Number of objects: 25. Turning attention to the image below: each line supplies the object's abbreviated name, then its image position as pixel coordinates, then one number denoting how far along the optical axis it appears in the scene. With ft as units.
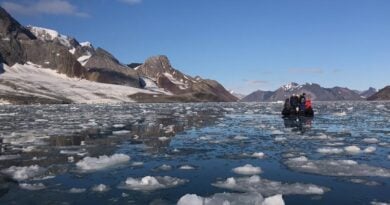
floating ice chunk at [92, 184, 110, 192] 32.78
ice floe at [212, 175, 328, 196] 31.99
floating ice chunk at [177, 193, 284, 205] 27.68
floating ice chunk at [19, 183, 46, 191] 33.55
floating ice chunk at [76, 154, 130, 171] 42.32
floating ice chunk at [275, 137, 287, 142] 64.54
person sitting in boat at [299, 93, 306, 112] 129.94
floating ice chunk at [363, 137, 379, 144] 61.26
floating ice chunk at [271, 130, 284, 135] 75.72
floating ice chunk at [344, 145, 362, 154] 51.72
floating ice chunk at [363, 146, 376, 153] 51.90
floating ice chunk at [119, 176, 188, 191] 33.53
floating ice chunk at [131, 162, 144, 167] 43.67
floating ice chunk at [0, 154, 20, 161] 47.70
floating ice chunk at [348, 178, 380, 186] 34.47
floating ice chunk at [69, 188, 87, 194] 32.30
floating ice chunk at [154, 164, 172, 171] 41.50
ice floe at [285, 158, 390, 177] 38.73
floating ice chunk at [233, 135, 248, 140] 67.72
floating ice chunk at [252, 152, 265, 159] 49.06
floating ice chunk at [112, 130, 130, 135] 76.43
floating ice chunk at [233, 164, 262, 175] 39.73
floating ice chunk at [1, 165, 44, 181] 37.83
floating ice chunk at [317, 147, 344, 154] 51.57
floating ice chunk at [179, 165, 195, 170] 41.88
